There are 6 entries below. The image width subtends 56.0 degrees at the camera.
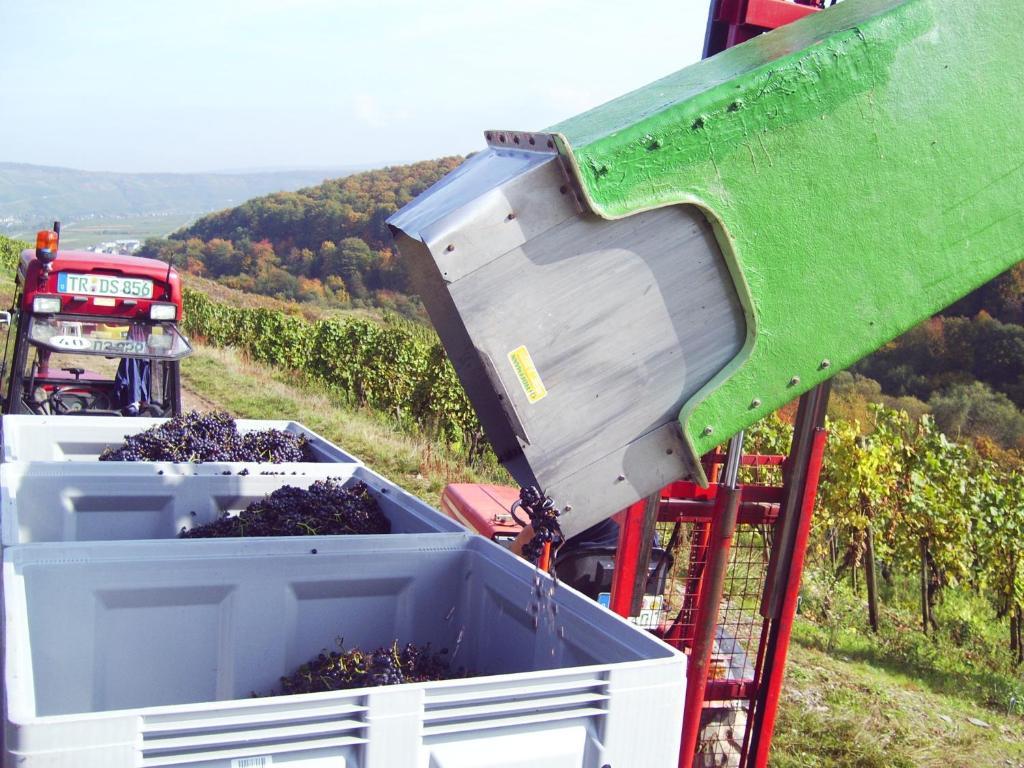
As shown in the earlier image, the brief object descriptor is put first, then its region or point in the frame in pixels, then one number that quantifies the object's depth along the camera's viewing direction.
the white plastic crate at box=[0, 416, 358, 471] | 4.38
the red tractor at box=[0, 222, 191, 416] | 5.65
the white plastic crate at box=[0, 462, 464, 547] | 3.38
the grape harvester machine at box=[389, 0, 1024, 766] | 2.28
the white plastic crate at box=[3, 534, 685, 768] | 1.66
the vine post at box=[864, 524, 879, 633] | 7.82
